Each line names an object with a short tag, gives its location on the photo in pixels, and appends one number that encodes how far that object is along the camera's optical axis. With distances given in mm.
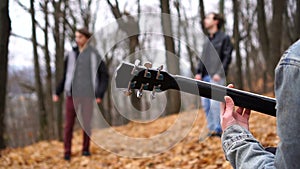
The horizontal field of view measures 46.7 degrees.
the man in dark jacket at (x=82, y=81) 4977
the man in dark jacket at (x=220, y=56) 4645
